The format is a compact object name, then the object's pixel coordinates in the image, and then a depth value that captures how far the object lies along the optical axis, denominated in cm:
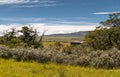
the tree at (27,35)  3570
